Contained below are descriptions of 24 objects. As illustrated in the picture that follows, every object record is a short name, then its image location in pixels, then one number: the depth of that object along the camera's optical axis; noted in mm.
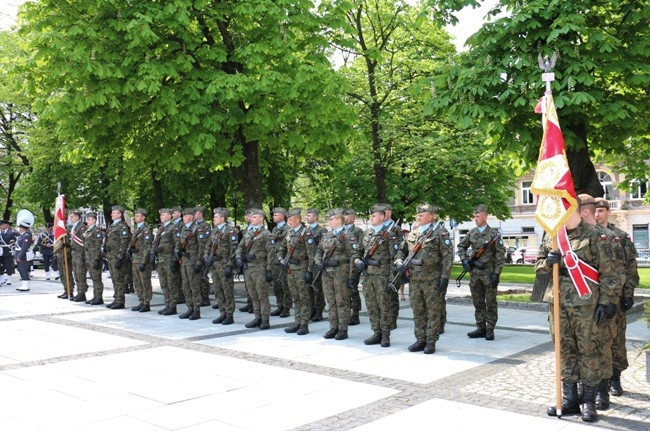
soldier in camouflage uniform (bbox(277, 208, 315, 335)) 11344
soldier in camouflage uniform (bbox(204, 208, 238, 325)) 12484
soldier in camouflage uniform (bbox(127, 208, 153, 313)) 14180
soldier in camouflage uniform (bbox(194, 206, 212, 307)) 13148
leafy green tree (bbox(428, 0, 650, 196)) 11109
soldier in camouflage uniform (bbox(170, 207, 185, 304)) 13727
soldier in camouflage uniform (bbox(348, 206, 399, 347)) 9828
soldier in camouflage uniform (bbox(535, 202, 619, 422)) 5973
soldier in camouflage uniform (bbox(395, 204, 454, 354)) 9203
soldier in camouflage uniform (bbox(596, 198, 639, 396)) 6730
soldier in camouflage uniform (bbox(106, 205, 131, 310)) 15094
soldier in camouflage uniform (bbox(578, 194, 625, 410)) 6023
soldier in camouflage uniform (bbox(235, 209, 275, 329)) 11695
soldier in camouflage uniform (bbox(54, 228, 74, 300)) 17031
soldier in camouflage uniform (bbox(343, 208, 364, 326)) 12250
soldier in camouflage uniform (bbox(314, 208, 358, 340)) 10492
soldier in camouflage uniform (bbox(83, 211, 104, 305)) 15641
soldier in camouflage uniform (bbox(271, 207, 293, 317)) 12938
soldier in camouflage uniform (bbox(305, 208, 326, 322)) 12070
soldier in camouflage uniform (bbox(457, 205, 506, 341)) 10234
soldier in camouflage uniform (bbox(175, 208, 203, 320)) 13172
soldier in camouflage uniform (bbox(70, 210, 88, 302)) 16422
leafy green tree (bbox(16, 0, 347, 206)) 13758
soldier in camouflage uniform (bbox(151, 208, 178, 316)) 13875
